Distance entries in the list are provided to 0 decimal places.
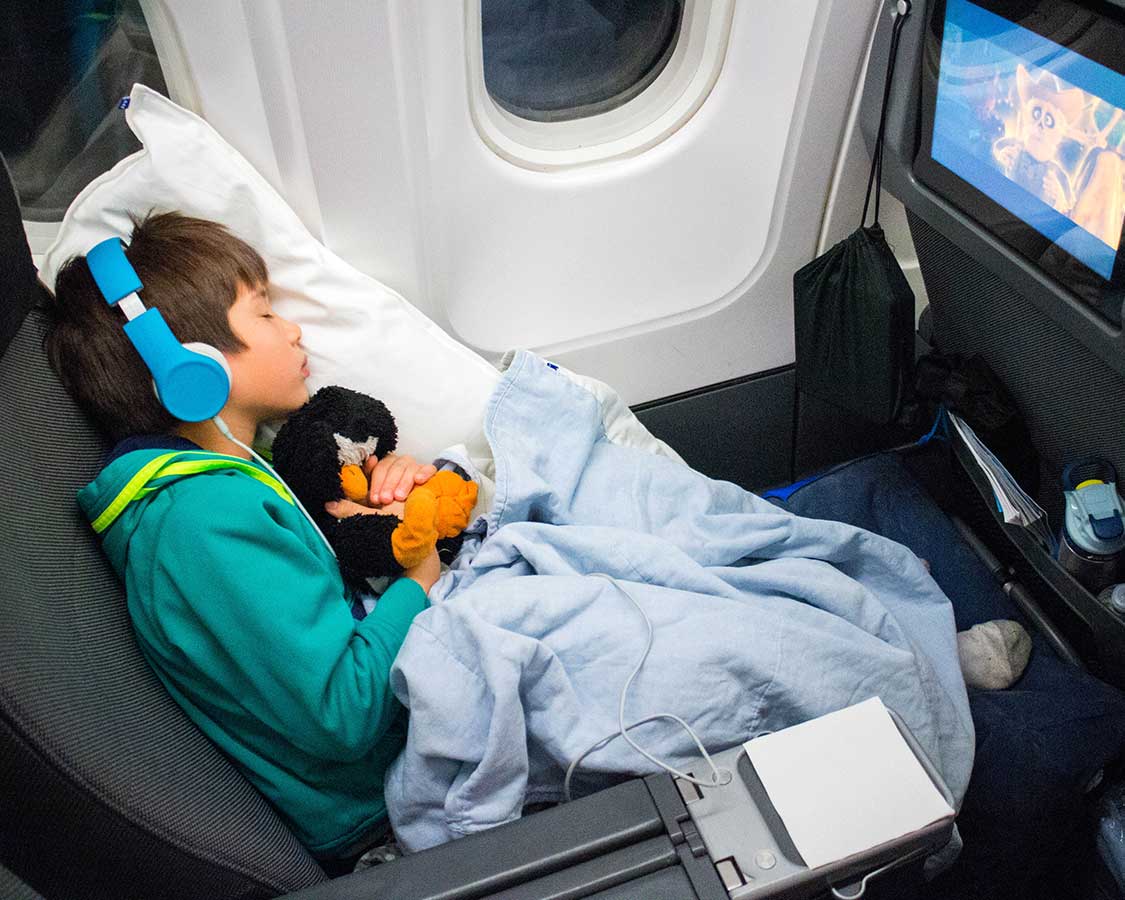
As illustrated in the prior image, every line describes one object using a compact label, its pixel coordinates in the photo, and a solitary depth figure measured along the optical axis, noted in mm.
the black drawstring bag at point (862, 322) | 1510
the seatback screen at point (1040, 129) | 968
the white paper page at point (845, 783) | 852
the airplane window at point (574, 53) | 1574
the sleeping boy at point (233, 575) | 1002
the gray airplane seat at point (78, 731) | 775
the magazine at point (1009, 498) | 1365
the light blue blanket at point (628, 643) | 1017
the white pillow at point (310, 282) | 1290
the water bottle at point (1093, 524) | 1212
